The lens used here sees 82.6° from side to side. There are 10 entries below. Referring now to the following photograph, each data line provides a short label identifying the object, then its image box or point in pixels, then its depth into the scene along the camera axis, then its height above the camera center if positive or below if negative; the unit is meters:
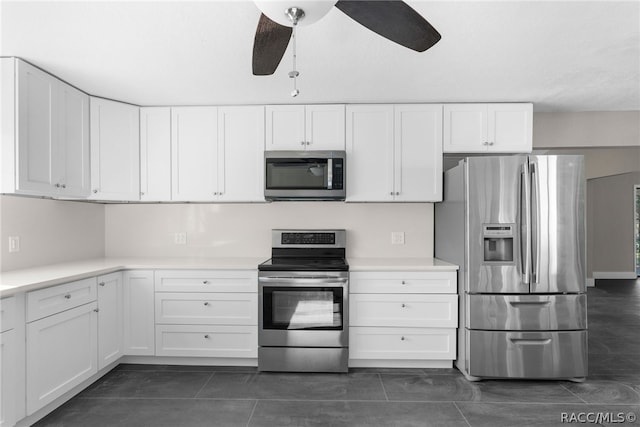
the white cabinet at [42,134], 2.30 +0.58
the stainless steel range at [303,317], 2.89 -0.81
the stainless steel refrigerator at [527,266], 2.71 -0.37
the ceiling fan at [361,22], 1.24 +0.76
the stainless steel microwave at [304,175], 3.13 +0.36
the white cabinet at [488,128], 3.18 +0.77
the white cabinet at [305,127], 3.24 +0.80
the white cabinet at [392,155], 3.22 +0.54
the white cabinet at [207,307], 2.97 -0.74
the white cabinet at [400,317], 2.94 -0.82
